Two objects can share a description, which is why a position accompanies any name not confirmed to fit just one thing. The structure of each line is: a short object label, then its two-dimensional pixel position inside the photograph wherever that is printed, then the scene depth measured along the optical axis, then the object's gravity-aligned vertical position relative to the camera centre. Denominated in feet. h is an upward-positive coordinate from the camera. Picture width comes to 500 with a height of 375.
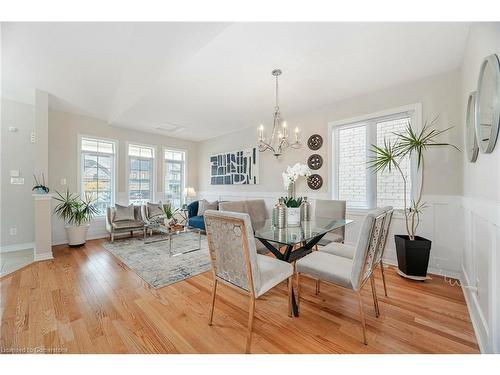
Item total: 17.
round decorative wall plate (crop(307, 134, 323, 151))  11.82 +2.68
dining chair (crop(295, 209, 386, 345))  4.61 -2.13
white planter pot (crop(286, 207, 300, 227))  7.10 -1.07
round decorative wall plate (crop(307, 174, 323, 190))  11.78 +0.32
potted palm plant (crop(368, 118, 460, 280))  7.64 -0.73
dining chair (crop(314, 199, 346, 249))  8.28 -1.19
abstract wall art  15.51 +1.57
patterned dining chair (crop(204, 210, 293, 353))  4.33 -1.78
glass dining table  5.62 -1.45
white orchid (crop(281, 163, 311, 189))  7.09 +0.48
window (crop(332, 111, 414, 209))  9.41 +1.05
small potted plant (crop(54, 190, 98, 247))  12.29 -1.90
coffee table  11.12 -3.66
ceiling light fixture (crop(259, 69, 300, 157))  8.24 +2.12
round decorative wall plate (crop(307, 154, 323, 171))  11.75 +1.48
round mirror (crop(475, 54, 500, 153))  3.81 +1.78
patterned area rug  8.21 -3.68
